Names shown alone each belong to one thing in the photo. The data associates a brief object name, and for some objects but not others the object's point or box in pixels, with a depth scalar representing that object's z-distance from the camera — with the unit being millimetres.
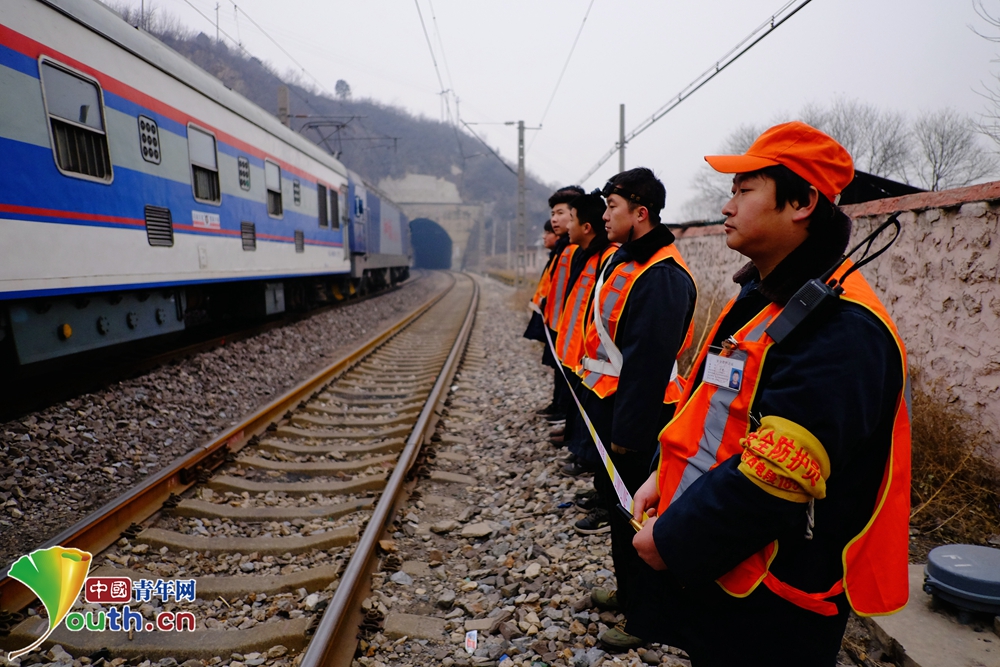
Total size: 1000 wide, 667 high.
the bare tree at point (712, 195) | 38031
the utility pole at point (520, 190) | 21250
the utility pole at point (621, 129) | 15080
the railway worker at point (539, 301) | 6769
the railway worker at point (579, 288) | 3943
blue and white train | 4430
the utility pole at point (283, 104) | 19750
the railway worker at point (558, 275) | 5137
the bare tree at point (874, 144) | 29266
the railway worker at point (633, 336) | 2646
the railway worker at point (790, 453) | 1242
